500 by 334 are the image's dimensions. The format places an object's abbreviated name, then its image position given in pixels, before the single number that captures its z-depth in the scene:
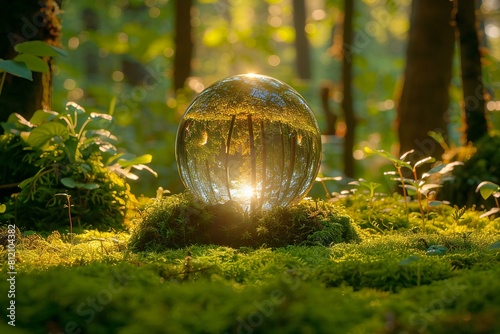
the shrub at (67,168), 4.94
